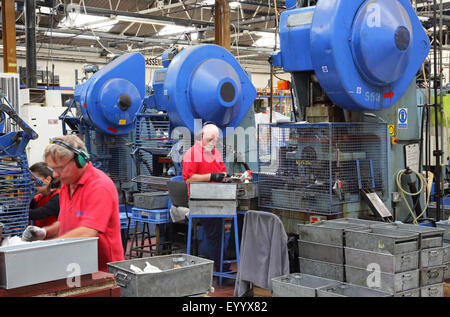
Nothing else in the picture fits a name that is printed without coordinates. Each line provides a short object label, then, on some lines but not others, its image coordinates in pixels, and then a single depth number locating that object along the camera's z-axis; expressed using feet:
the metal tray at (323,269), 11.66
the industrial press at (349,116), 13.42
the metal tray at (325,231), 11.72
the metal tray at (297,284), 10.46
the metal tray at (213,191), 16.12
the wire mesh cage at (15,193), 13.48
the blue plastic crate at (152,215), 18.34
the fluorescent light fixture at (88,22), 31.14
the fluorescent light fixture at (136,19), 31.94
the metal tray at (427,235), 11.49
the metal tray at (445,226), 14.06
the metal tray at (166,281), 7.98
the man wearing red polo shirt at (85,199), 9.18
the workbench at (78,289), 7.00
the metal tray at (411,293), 10.77
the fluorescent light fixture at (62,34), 39.47
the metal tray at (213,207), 16.28
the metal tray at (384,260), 10.75
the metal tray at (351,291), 10.28
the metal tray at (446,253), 12.76
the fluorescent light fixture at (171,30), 40.78
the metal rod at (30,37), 31.53
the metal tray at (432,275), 11.42
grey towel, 12.41
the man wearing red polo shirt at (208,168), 17.25
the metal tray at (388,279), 10.73
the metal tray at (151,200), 18.48
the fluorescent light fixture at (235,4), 32.94
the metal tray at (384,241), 10.85
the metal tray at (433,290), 11.39
